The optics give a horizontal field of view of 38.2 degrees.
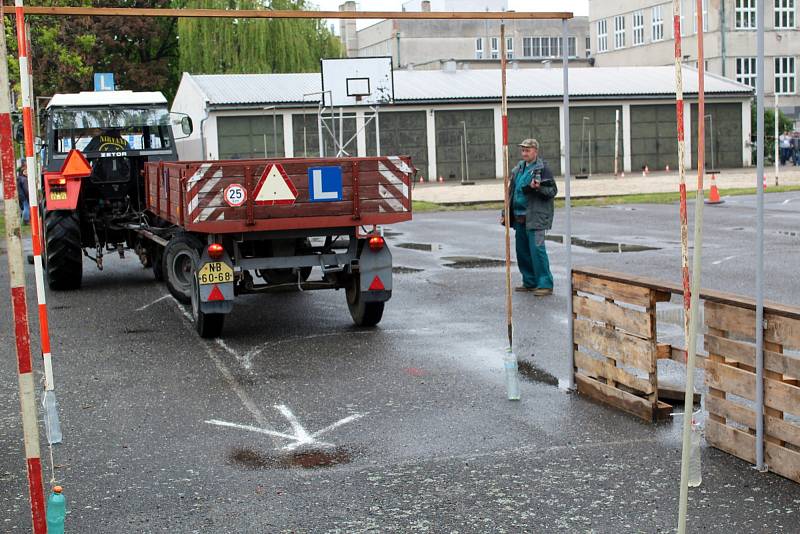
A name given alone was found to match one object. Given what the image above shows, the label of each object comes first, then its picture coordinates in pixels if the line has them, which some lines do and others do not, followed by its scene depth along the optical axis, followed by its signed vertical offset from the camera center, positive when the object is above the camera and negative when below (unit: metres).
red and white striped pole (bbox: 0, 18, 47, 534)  5.09 -0.78
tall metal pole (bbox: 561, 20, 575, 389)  8.62 -0.37
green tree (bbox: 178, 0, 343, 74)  51.66 +5.03
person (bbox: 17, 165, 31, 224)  26.92 -0.53
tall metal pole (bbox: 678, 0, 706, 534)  4.57 -0.71
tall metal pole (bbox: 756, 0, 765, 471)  6.18 -0.58
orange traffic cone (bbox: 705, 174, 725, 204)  29.05 -1.45
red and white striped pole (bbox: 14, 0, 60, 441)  6.86 -0.14
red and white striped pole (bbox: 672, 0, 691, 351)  4.94 +0.05
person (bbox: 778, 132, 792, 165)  53.91 -0.39
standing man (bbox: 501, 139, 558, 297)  13.65 -0.77
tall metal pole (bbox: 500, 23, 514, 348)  8.43 -0.12
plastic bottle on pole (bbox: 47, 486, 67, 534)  5.40 -1.62
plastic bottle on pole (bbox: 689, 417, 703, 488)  6.21 -1.76
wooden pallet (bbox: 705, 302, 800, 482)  6.31 -1.40
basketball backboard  33.47 +2.18
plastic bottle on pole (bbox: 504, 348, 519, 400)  8.56 -1.68
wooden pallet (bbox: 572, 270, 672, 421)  7.76 -1.42
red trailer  11.02 -0.67
